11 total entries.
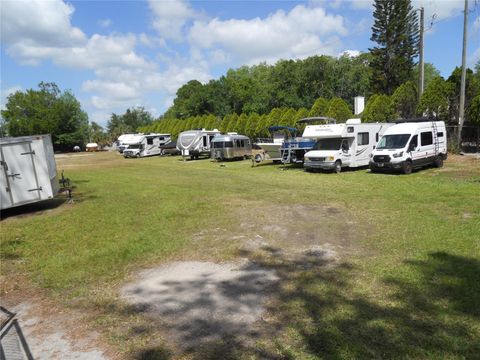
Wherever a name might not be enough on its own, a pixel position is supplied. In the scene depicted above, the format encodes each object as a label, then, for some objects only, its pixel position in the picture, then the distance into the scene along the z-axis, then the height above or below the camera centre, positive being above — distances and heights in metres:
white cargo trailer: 11.34 -1.05
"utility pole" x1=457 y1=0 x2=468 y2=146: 24.41 +1.55
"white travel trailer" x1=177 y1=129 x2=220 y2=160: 35.22 -1.72
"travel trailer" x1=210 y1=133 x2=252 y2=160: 30.92 -2.04
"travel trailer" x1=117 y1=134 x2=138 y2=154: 52.46 -1.77
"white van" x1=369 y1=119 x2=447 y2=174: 18.14 -1.85
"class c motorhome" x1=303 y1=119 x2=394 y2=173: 19.91 -1.66
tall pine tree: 51.84 +8.87
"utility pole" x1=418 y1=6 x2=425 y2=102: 28.23 +3.63
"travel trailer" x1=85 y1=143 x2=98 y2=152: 76.25 -3.11
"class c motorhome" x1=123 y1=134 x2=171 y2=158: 44.03 -2.08
